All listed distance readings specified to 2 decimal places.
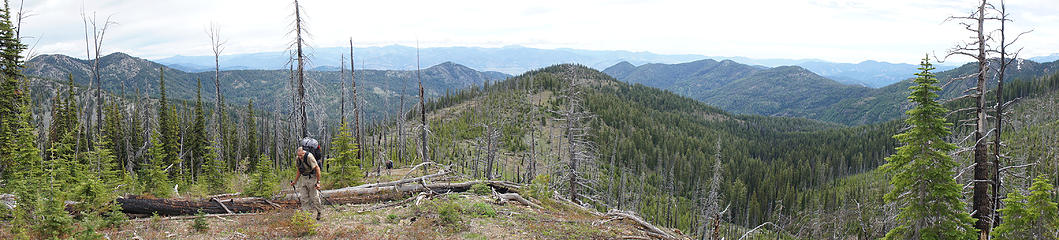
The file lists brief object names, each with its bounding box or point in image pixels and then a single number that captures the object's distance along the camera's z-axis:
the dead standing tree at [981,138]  13.81
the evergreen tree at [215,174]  20.91
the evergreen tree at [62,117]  35.16
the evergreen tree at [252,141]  56.44
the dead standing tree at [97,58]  27.38
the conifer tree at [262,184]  13.46
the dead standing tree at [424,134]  26.22
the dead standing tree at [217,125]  29.81
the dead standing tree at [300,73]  18.09
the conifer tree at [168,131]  39.40
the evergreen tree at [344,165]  17.70
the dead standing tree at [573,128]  23.20
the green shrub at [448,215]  12.12
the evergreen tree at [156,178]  16.85
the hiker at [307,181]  10.91
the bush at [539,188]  17.03
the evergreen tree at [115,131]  40.94
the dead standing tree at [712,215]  10.36
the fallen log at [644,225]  12.77
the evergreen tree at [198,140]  43.88
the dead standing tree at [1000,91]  13.68
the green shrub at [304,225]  10.47
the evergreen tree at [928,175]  14.38
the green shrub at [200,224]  10.65
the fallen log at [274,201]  11.48
